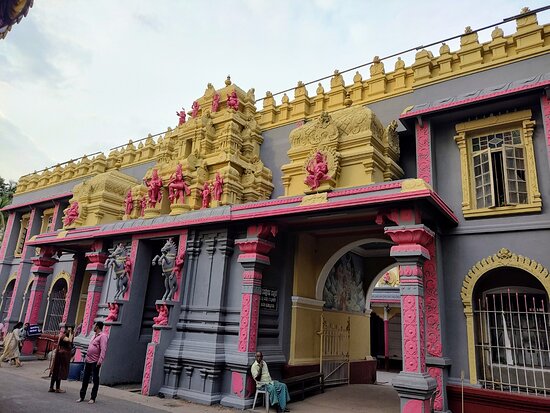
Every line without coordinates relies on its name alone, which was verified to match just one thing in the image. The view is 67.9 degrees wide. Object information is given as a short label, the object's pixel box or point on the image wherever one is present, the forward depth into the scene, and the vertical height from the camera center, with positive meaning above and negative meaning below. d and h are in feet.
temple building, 23.81 +6.88
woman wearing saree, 38.88 -3.10
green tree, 84.53 +25.36
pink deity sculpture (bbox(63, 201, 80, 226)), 47.16 +11.36
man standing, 25.09 -2.37
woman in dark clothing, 27.61 -2.87
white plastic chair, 25.11 -3.63
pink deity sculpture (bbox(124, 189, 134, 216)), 43.24 +11.82
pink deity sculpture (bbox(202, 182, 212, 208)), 36.92 +11.36
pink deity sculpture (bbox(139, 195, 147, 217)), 40.81 +11.48
